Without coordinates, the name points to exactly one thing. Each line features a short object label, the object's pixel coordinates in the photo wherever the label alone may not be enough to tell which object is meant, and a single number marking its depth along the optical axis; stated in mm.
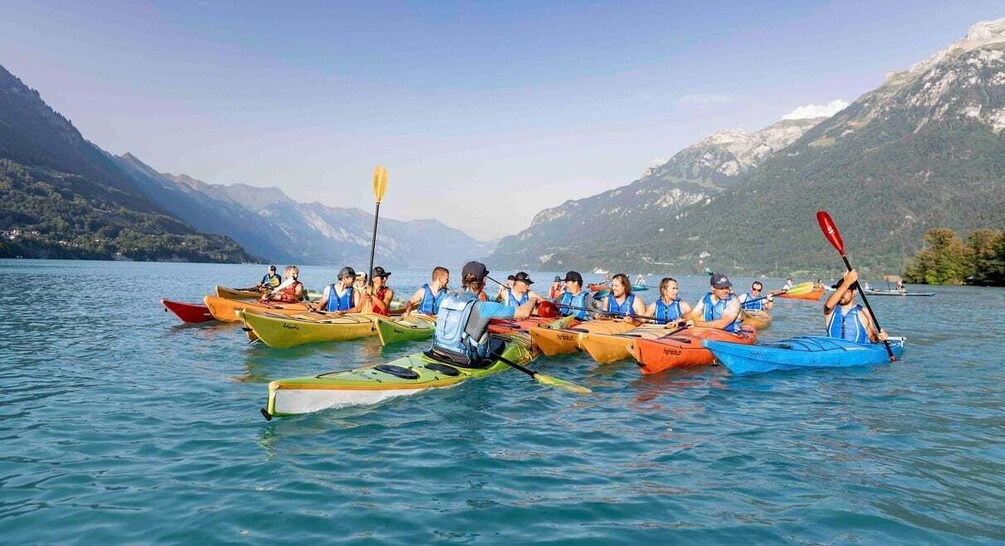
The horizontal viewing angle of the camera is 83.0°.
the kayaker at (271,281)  24891
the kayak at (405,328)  16922
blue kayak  13180
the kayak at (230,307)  20062
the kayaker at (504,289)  20491
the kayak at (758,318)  27531
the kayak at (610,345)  13992
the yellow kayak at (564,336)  15289
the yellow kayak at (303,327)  15562
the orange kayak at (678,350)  13047
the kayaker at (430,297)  17016
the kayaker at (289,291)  22141
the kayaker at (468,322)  10406
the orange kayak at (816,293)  43125
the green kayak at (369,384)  8219
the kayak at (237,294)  22786
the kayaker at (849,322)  15047
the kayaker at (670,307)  17109
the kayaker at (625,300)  17703
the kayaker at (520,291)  18797
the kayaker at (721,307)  15102
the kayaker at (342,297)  19594
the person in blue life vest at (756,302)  24848
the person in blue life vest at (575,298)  20000
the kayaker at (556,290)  24064
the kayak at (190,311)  21891
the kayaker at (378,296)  19875
